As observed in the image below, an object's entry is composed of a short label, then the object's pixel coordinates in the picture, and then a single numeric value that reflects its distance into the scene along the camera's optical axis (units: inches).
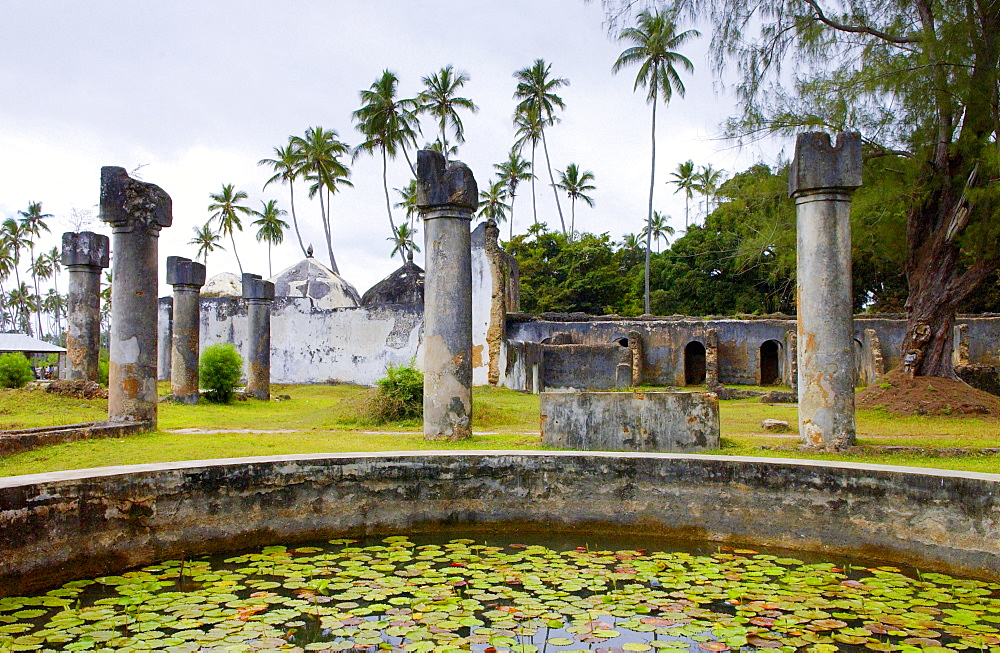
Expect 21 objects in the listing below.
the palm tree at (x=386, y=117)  1347.2
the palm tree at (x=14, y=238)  1875.0
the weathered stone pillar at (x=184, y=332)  572.4
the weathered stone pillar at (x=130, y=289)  358.0
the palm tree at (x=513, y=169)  1628.9
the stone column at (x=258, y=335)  663.1
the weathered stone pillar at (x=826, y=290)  295.1
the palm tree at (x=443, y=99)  1364.4
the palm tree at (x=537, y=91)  1476.4
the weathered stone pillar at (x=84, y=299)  544.4
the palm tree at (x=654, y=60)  1181.2
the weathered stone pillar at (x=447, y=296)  327.0
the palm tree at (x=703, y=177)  1682.5
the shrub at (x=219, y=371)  590.6
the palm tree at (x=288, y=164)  1482.5
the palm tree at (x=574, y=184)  1690.5
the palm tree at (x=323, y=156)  1439.5
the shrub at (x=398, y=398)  454.6
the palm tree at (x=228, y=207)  1569.9
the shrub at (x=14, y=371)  589.6
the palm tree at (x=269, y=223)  1601.9
